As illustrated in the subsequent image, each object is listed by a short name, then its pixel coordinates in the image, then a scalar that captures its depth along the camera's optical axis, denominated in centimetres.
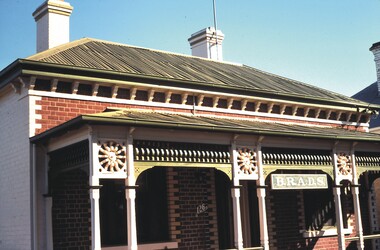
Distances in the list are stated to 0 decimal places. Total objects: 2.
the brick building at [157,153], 1042
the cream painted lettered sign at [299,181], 1240
